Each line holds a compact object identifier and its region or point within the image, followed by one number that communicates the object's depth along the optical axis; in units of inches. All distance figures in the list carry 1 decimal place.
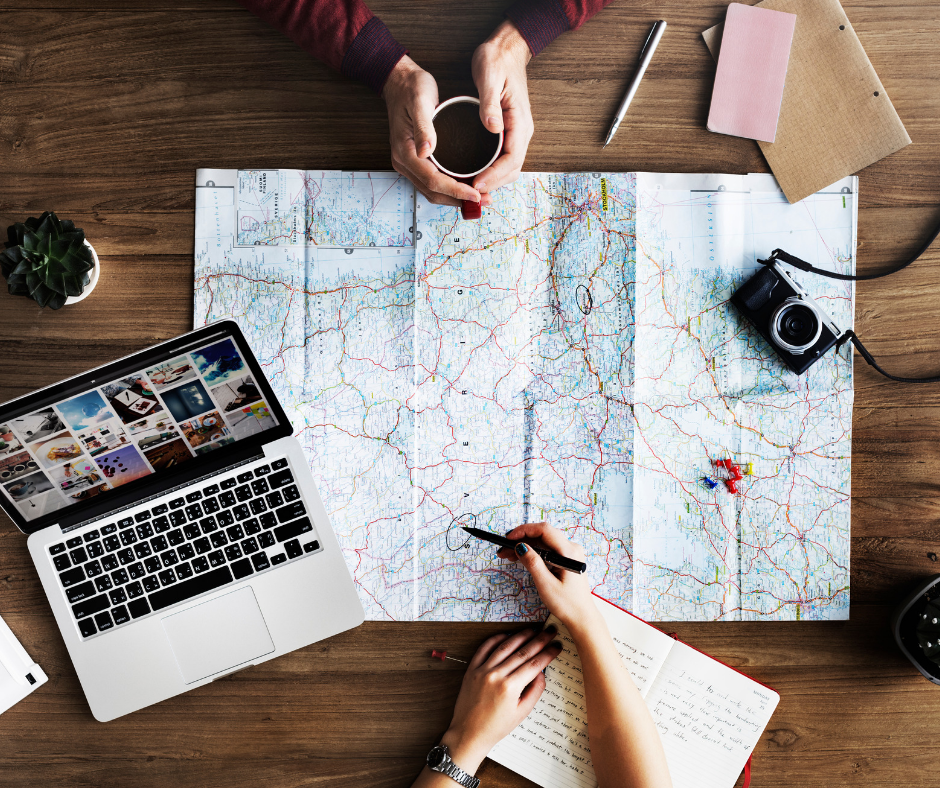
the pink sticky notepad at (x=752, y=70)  39.4
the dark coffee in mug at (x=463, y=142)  34.6
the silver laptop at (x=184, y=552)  35.5
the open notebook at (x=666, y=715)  38.5
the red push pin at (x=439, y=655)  39.2
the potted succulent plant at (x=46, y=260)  35.8
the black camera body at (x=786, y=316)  38.8
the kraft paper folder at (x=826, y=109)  39.4
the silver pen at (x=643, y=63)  39.1
